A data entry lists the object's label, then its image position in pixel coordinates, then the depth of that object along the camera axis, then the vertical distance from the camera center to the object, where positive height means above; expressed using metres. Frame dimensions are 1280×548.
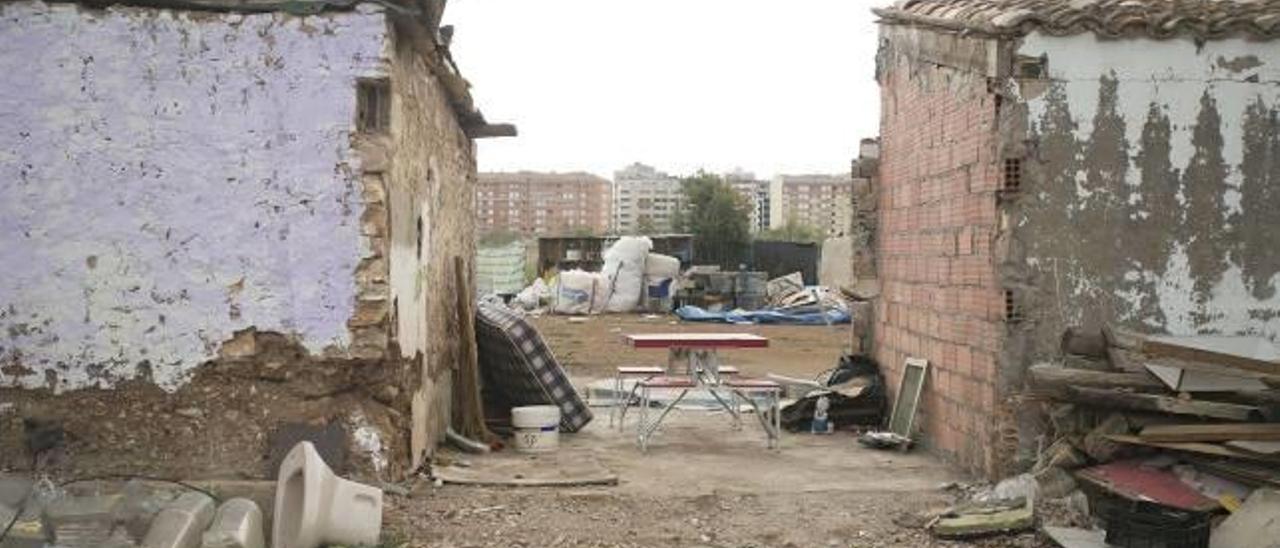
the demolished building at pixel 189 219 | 7.30 +0.07
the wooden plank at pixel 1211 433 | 6.57 -1.02
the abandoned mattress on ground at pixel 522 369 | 10.58 -1.14
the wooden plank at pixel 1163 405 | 6.80 -0.90
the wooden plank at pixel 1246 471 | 6.35 -1.18
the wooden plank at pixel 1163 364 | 6.85 -0.70
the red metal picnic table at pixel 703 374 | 9.84 -1.10
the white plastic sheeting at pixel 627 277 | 30.30 -0.99
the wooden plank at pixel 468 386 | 10.10 -1.23
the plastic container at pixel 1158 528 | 6.00 -1.37
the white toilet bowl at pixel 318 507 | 6.19 -1.39
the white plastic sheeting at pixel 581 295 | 29.91 -1.42
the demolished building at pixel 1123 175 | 7.89 +0.42
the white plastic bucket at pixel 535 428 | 9.54 -1.47
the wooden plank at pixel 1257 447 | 6.38 -1.05
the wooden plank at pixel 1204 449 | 6.45 -1.11
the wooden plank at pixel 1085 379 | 7.23 -0.81
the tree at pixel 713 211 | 49.00 +1.02
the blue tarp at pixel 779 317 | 27.09 -1.72
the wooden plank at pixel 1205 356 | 6.89 -0.64
